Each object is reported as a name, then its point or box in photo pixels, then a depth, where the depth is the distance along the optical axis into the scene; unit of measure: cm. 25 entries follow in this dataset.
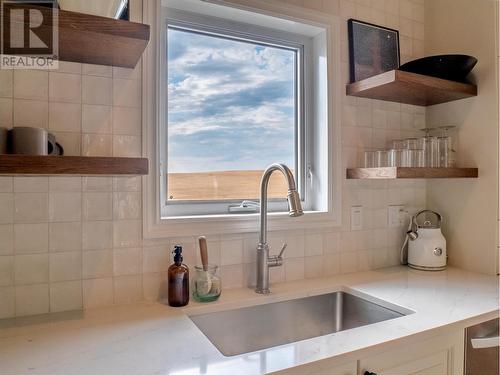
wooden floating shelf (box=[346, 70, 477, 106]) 146
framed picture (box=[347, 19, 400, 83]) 166
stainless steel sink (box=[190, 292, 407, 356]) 122
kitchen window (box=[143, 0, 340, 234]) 142
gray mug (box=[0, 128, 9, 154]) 91
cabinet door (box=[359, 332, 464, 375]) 96
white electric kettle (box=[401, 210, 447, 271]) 168
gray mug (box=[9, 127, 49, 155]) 91
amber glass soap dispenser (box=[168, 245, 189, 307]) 119
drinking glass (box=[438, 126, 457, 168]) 166
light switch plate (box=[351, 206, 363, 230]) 166
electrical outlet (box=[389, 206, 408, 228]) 177
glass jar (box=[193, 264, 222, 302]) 123
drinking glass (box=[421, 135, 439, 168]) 165
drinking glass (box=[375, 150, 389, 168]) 162
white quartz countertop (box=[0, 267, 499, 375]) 81
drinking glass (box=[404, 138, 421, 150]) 165
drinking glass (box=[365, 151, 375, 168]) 165
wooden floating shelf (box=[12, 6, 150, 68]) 90
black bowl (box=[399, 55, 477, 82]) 156
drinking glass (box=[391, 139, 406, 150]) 170
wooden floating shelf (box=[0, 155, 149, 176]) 83
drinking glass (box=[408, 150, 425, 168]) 160
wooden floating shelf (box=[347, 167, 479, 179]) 143
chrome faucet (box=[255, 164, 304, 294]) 133
